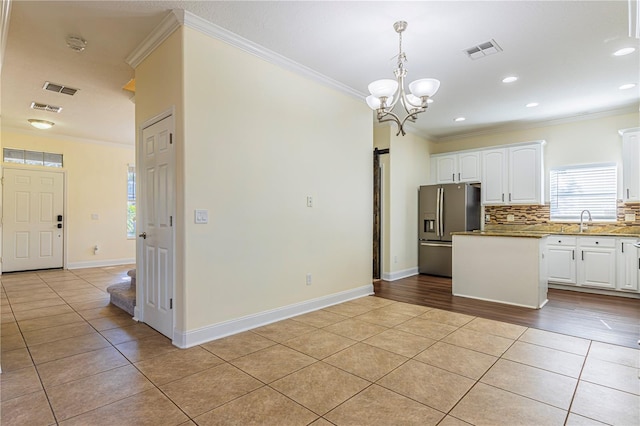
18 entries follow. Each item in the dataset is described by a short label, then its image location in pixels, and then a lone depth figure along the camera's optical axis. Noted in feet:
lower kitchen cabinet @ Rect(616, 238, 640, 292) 14.78
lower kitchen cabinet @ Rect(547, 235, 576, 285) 16.44
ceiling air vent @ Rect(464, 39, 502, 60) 10.63
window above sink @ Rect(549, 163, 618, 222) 17.06
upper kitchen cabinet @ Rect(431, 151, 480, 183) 20.67
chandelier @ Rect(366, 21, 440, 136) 9.04
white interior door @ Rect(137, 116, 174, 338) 9.80
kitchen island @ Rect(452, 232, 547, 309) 12.96
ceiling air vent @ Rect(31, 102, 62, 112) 16.15
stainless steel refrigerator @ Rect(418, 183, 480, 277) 19.45
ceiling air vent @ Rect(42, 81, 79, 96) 13.84
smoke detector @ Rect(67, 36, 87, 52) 10.24
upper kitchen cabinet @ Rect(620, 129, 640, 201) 15.47
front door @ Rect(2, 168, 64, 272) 20.49
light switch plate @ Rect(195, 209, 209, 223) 9.43
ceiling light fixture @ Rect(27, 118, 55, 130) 18.38
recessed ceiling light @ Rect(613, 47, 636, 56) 10.81
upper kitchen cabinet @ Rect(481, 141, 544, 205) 18.43
